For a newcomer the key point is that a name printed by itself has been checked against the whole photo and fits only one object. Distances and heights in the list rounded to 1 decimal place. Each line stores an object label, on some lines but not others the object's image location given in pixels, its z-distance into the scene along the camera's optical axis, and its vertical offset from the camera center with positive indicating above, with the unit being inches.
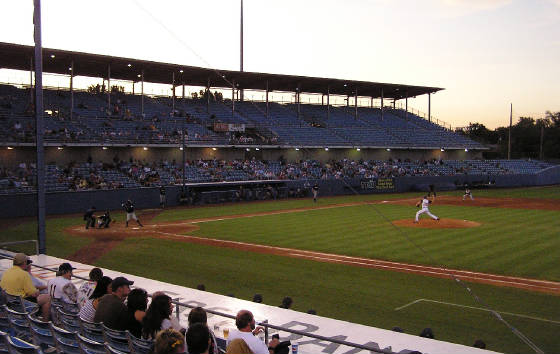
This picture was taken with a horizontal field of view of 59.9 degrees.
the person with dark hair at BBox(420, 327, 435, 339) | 322.3 -116.8
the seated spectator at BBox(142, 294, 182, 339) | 222.4 -74.7
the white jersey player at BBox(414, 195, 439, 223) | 1025.2 -101.9
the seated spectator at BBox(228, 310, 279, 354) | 210.2 -78.4
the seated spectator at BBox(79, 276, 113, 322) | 265.4 -82.2
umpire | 970.0 -128.2
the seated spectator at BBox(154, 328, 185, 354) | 165.8 -64.6
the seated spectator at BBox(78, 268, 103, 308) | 294.2 -90.1
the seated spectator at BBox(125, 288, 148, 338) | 240.5 -78.2
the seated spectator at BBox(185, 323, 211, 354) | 177.3 -67.3
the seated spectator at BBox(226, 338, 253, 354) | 201.0 -79.6
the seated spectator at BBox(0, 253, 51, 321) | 323.3 -86.0
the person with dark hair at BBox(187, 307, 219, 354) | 212.2 -70.3
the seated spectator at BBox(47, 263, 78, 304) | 317.1 -87.9
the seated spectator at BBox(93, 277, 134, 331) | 236.7 -77.5
